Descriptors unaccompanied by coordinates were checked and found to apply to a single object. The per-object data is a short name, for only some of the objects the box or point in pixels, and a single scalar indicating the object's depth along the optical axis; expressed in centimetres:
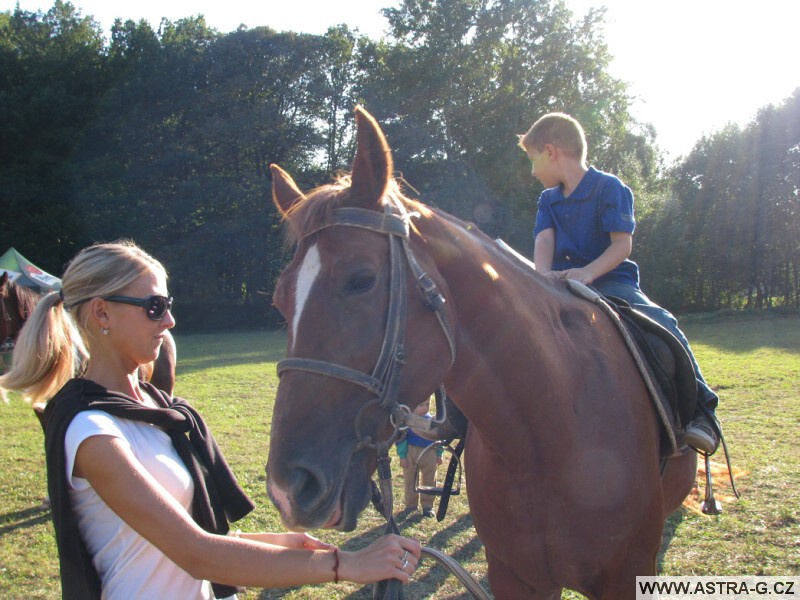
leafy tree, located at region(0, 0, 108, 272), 2962
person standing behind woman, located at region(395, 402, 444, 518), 577
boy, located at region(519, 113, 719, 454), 308
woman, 163
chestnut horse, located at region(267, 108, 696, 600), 173
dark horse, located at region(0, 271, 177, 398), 679
